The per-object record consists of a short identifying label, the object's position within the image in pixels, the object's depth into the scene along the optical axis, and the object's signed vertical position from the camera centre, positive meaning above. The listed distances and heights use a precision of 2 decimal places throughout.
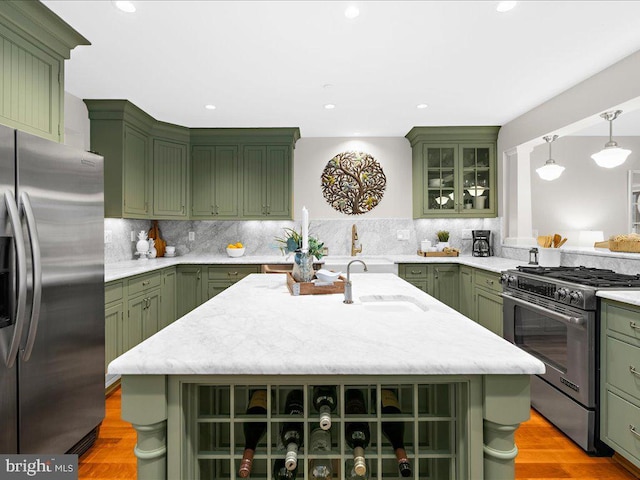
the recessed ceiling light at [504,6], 2.12 +1.34
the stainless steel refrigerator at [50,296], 1.63 -0.27
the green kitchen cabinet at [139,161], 3.71 +0.89
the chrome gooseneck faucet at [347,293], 1.72 -0.24
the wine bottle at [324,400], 1.08 -0.50
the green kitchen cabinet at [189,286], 4.28 -0.51
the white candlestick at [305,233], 1.98 +0.04
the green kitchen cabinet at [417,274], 4.34 -0.38
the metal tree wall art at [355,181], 5.03 +0.80
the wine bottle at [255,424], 1.15 -0.58
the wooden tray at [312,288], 1.93 -0.25
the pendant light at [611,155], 2.84 +0.65
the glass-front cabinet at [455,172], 4.65 +0.86
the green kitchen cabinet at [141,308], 3.22 -0.61
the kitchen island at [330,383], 0.97 -0.39
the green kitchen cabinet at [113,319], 2.85 -0.61
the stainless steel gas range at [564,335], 2.19 -0.63
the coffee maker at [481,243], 4.66 -0.03
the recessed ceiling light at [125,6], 2.09 +1.33
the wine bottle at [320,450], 1.14 -0.64
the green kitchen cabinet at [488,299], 3.45 -0.57
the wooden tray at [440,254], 4.67 -0.17
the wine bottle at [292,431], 1.04 -0.59
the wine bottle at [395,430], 1.05 -0.60
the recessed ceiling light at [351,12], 2.15 +1.33
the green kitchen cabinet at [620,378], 1.93 -0.75
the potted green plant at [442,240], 4.82 +0.01
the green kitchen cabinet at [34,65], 2.11 +1.08
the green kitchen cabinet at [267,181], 4.65 +0.75
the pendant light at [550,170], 3.55 +0.66
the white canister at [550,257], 3.22 -0.14
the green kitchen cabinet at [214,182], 4.66 +0.74
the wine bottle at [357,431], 1.04 -0.59
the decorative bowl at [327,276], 2.03 -0.19
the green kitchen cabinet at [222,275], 4.27 -0.38
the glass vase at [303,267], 2.05 -0.14
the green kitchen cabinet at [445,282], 4.32 -0.48
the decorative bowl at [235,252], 4.64 -0.13
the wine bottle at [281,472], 1.13 -0.71
